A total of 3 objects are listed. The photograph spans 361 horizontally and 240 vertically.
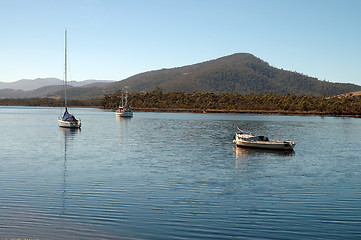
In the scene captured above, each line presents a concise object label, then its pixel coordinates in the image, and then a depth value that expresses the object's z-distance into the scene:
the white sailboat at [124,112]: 147.50
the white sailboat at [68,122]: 81.75
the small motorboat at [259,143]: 47.44
